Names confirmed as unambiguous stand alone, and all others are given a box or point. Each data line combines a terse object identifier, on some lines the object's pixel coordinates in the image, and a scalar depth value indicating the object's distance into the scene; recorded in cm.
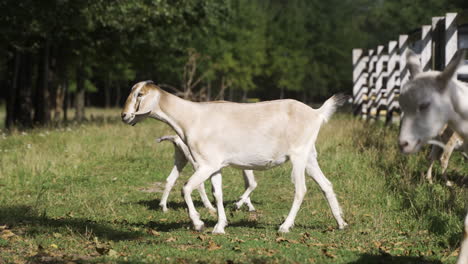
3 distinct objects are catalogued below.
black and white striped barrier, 2173
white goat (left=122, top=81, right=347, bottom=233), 1443
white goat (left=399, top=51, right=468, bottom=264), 965
